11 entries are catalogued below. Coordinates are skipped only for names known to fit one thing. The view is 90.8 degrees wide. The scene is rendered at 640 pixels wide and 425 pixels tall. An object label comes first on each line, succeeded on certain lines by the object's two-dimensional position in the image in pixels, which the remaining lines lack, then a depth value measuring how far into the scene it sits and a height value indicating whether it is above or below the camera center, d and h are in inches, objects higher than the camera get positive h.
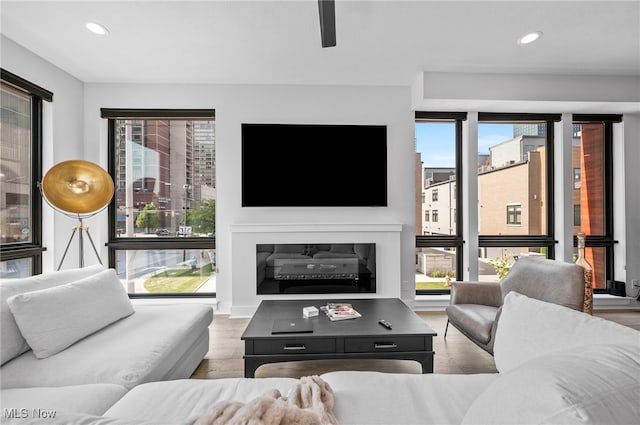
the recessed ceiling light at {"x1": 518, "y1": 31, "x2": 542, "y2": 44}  104.7 +60.0
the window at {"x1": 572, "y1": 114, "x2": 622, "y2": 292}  157.6 +10.3
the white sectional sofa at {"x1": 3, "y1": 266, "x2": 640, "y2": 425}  25.4 -18.3
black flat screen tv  144.8 +23.3
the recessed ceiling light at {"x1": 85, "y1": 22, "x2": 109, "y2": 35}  99.2 +60.6
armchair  86.4 -24.3
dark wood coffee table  76.0 -31.6
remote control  81.2 -28.6
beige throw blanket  34.4 -22.4
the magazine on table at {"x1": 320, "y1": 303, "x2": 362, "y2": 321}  88.6 -28.0
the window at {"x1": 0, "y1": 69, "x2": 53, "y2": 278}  111.0 +15.9
